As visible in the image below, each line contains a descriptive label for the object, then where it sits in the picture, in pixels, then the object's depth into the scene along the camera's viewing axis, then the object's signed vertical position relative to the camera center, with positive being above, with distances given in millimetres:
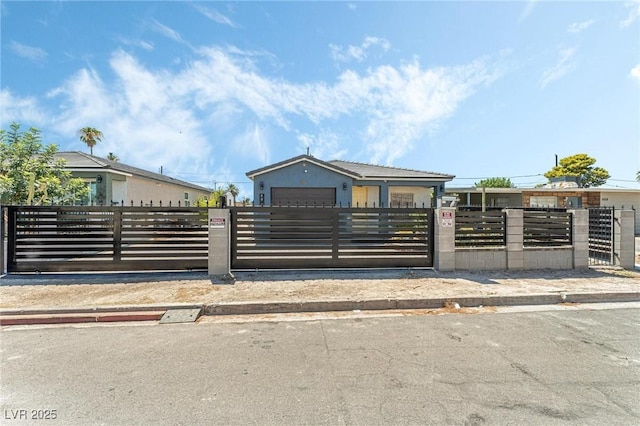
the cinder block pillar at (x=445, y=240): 7859 -568
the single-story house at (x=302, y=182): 14547 +1584
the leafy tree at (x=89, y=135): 34156 +8676
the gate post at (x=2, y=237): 7152 -510
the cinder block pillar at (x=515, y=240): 8102 -576
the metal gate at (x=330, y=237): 7773 -520
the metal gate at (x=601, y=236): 8820 -501
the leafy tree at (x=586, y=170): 42469 +6504
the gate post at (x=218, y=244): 7359 -662
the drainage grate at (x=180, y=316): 4887 -1601
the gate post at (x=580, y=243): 8281 -669
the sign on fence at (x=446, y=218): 7879 -20
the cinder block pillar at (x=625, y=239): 8516 -559
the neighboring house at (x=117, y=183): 14844 +1839
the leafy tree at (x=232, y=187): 55012 +5150
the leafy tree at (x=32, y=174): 10094 +1469
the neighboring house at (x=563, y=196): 22516 +1661
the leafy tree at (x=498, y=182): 37472 +4363
